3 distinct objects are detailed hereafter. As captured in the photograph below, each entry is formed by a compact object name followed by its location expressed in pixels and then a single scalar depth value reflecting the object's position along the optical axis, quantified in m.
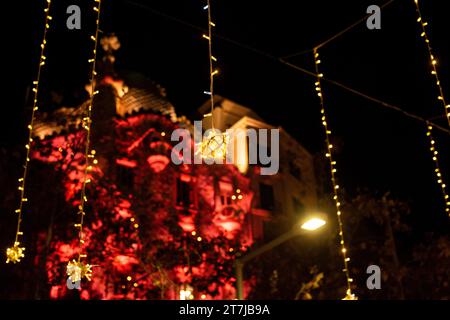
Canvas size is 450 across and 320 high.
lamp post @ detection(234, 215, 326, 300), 9.16
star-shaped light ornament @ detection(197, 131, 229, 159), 5.34
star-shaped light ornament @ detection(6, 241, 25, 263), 6.05
